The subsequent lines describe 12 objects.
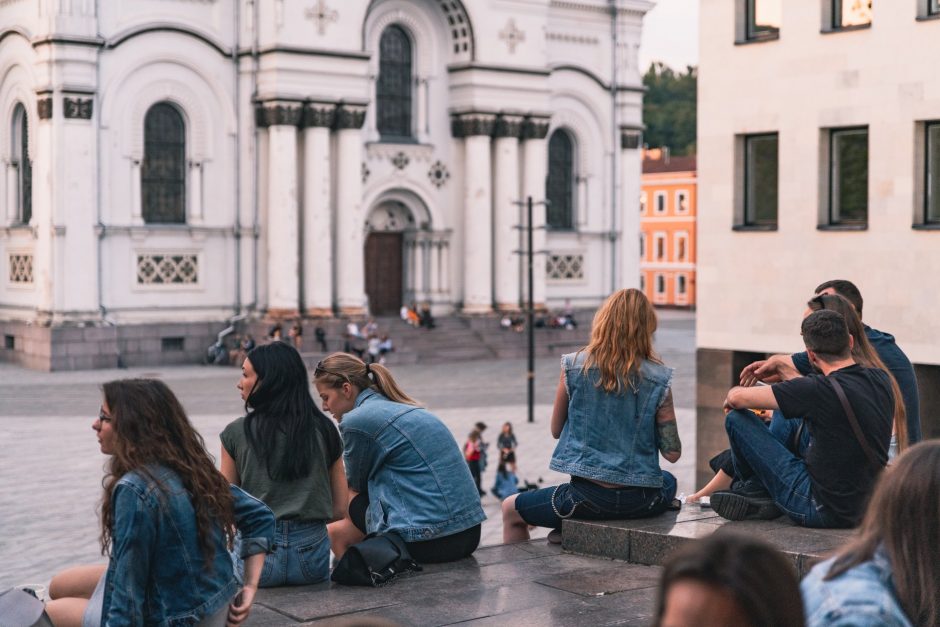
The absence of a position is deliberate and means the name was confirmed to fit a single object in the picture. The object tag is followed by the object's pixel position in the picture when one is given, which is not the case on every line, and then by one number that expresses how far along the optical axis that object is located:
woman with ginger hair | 9.33
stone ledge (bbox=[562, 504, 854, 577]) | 8.94
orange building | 88.69
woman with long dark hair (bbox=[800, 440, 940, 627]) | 4.17
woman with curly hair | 6.35
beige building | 18.89
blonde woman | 9.09
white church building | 42.69
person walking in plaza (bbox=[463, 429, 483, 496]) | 23.56
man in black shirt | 8.47
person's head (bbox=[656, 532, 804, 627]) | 3.12
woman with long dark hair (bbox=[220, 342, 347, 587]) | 8.30
